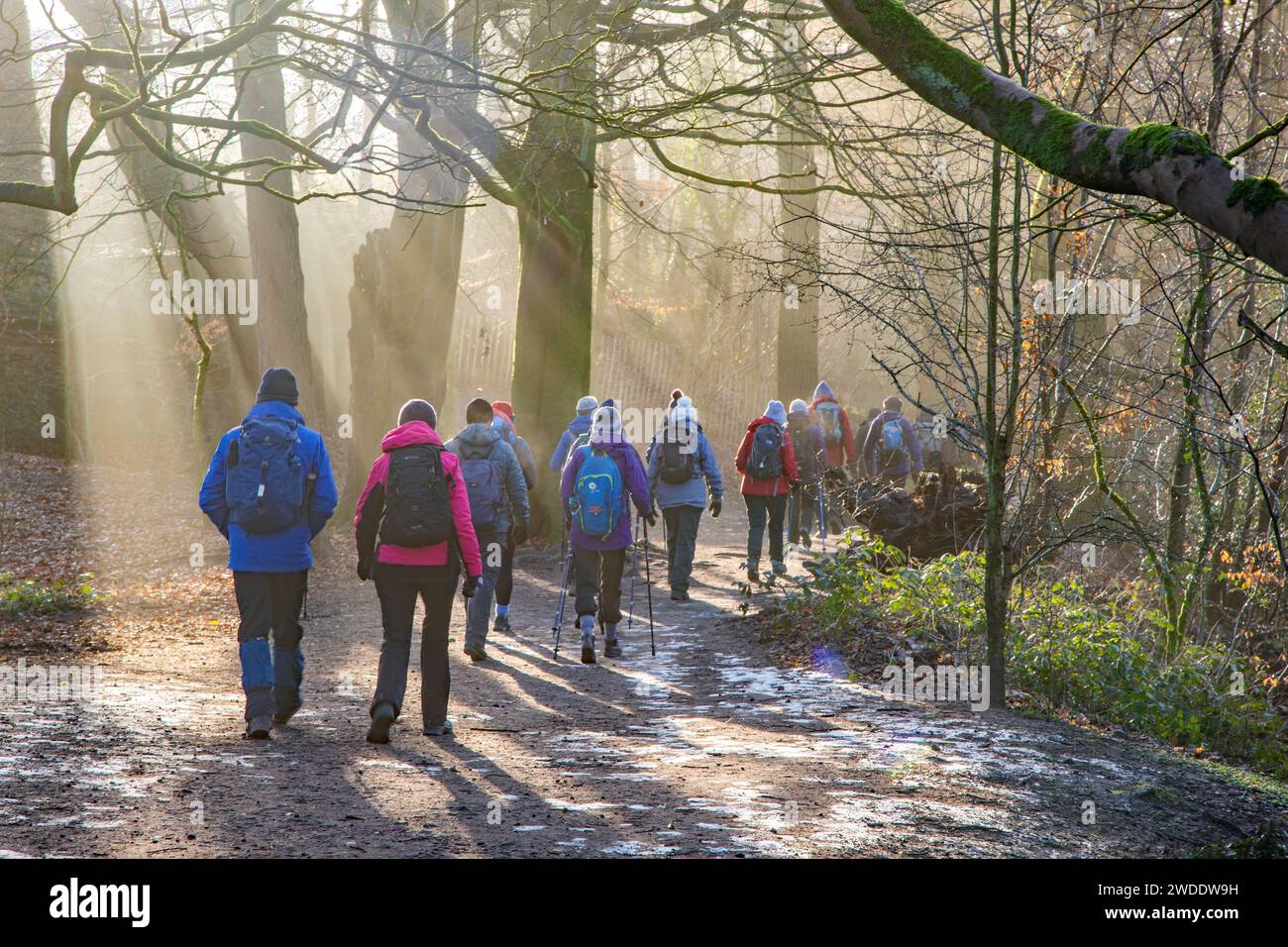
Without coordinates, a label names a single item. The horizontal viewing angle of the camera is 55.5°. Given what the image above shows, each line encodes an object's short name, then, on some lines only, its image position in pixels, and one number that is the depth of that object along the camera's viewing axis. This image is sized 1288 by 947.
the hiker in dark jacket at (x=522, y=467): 10.98
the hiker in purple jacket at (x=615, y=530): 10.09
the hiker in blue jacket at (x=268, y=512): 7.04
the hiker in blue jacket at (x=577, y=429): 11.66
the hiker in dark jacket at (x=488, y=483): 9.94
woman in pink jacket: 6.93
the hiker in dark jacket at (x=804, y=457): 16.14
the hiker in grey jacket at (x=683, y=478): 12.91
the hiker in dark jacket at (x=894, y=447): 16.77
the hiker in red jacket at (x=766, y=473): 13.59
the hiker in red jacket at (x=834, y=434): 17.16
